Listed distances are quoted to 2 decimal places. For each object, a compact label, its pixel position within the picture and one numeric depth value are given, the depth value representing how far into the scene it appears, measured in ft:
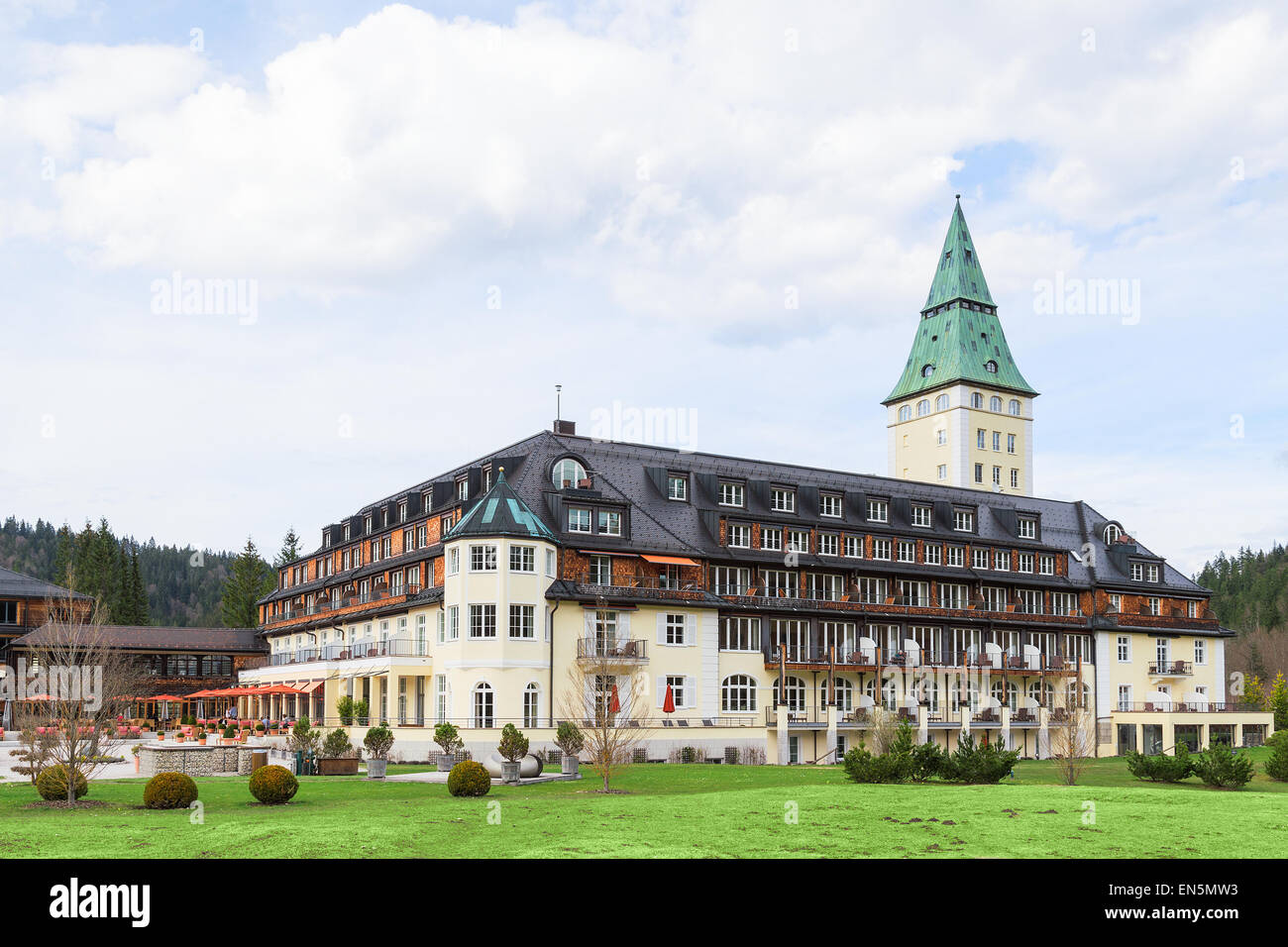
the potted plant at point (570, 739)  150.71
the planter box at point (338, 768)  142.41
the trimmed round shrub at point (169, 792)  96.89
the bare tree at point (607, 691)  170.91
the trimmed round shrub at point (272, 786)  99.04
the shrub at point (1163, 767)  125.90
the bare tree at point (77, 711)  103.35
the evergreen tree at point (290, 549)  417.28
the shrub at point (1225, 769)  120.37
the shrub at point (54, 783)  101.60
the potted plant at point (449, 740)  159.84
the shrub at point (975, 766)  115.65
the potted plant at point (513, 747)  136.05
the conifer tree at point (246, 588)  390.83
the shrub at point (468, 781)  108.88
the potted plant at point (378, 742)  155.12
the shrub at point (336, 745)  148.25
